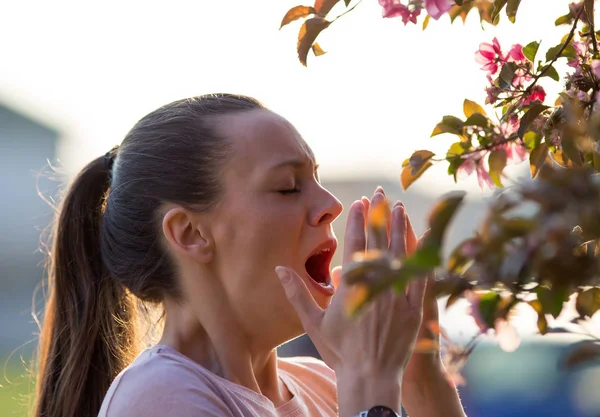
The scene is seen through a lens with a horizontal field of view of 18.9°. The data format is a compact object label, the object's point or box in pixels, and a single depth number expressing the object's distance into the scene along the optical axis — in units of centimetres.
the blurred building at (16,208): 2245
